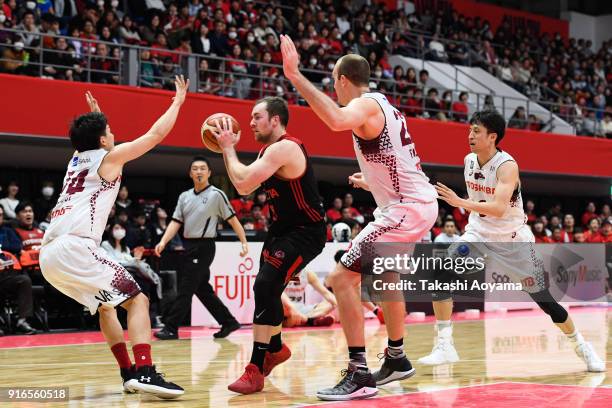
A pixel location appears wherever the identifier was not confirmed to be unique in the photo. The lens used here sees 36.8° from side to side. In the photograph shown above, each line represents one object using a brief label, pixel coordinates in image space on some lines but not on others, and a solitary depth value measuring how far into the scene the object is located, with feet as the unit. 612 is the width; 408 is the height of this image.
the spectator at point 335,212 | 60.34
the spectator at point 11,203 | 46.65
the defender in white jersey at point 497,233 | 25.82
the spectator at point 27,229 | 42.93
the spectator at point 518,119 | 78.77
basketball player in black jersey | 21.26
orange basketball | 20.76
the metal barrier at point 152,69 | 51.31
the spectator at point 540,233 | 68.49
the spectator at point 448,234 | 56.26
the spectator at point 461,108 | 75.66
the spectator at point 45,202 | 49.26
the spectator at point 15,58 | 49.24
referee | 38.47
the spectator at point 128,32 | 58.23
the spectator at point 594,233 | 69.31
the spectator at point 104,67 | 54.24
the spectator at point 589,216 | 79.94
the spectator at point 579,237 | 69.31
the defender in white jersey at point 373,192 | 20.52
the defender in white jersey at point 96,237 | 20.66
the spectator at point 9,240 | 41.68
